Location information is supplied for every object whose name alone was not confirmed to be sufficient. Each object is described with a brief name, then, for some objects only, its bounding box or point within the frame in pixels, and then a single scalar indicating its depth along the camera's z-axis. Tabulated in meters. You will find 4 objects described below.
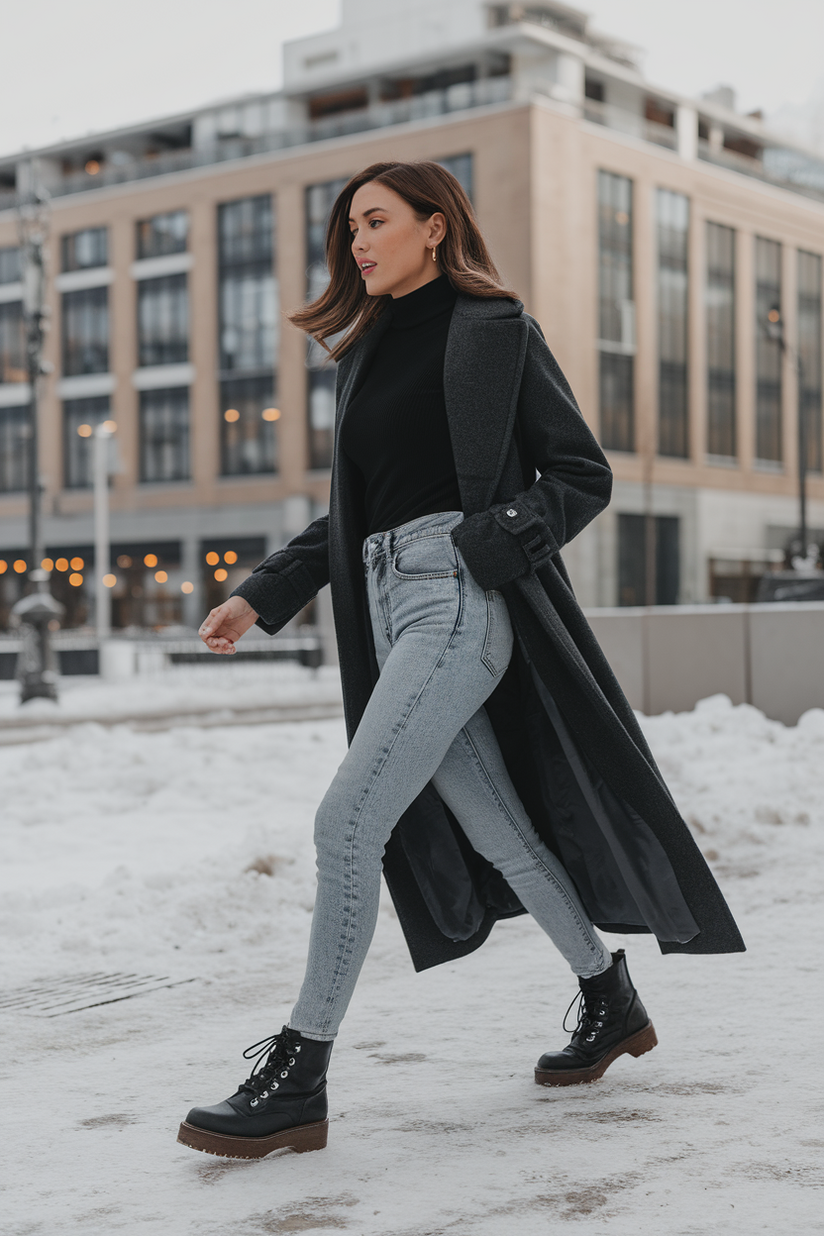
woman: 3.08
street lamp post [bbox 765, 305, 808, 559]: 33.31
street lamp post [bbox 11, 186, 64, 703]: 21.56
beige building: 48.09
